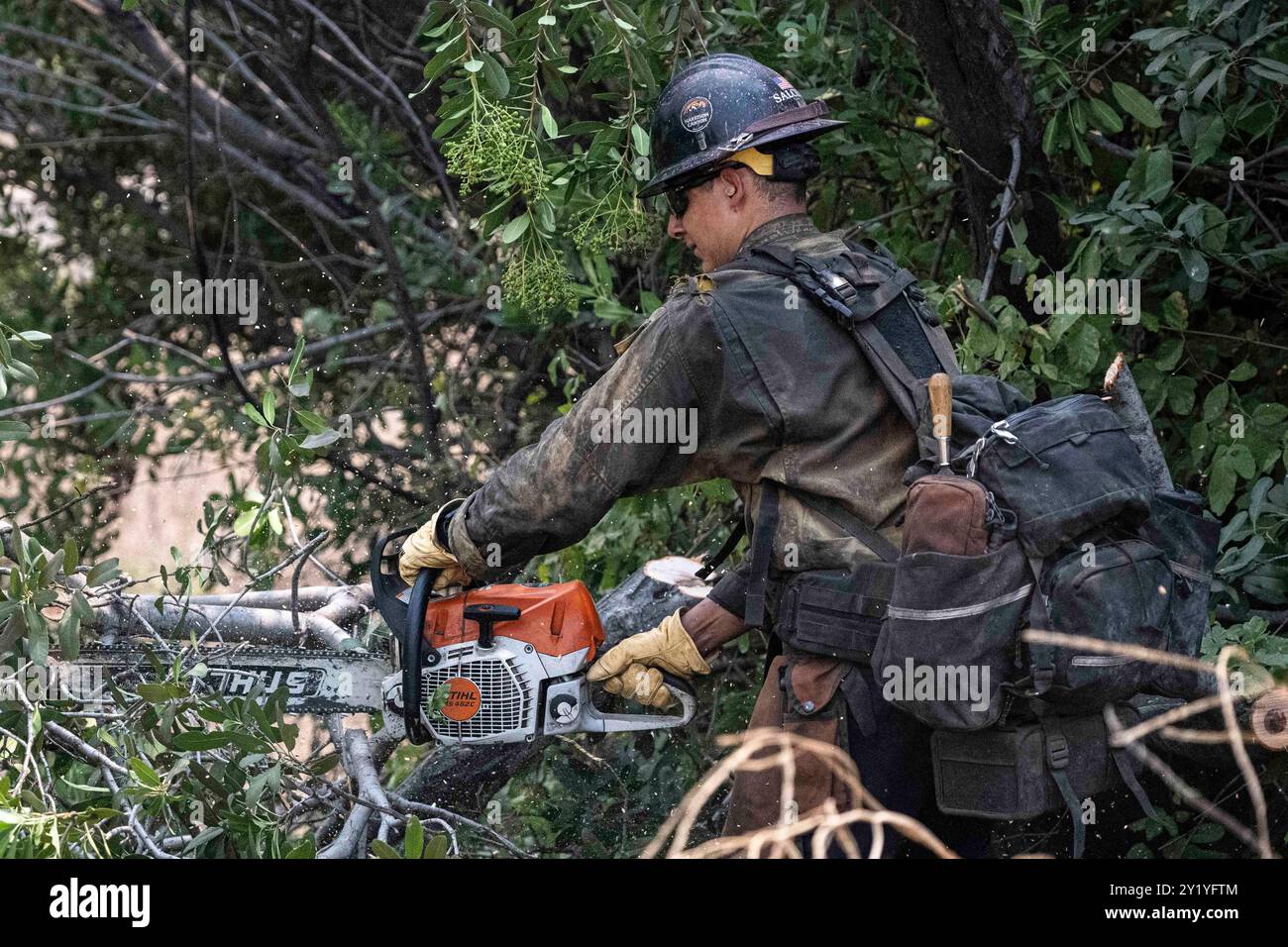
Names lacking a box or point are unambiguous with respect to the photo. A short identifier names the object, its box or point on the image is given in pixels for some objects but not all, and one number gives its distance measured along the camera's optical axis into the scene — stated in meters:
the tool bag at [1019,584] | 4.71
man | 5.30
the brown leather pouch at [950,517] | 4.70
